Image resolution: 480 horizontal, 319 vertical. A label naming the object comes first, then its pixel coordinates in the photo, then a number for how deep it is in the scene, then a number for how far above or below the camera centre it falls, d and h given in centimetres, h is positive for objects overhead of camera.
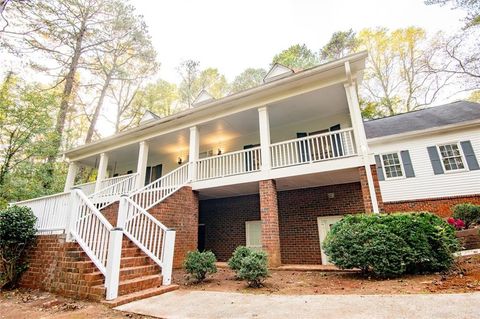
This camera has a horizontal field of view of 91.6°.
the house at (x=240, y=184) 493 +177
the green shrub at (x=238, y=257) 553 -53
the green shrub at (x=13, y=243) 545 -3
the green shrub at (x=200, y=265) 565 -69
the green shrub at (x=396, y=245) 468 -32
